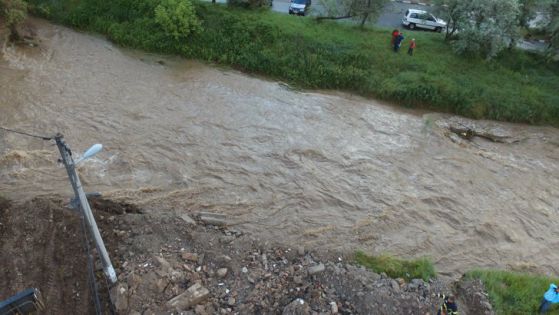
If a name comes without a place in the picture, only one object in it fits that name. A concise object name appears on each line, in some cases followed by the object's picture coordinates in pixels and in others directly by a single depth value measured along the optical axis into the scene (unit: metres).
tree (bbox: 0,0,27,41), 17.92
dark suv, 22.86
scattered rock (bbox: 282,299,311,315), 8.74
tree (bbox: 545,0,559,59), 19.64
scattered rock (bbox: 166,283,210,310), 8.79
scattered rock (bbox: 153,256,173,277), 9.30
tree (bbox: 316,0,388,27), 20.86
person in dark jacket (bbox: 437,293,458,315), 8.97
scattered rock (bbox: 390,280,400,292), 9.85
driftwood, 17.56
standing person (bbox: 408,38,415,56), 19.80
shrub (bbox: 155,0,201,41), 19.77
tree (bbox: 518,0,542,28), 19.94
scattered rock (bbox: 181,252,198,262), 9.86
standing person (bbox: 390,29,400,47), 19.92
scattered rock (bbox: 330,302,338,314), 8.96
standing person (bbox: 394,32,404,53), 19.70
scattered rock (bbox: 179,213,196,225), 11.15
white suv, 22.64
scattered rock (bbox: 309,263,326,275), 9.86
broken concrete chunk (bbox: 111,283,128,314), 8.66
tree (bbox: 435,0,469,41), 19.98
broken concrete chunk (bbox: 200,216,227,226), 11.45
